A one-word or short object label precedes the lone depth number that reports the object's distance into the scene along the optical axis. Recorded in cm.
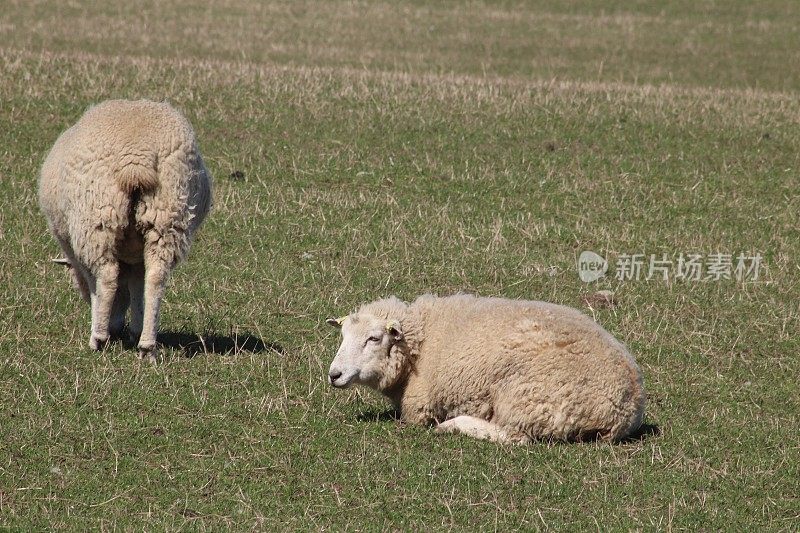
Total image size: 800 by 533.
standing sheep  1641
